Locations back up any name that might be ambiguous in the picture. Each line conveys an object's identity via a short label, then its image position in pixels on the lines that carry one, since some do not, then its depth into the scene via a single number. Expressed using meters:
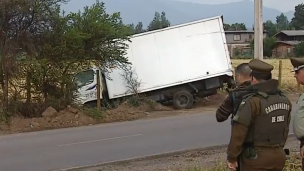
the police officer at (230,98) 5.03
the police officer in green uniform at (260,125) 4.61
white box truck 19.50
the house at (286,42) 77.31
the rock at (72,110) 16.68
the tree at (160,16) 129.14
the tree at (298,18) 110.75
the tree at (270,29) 105.25
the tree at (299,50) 66.00
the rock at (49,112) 16.25
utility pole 18.67
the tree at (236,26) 114.47
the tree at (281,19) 167.38
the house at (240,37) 95.34
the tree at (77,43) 16.55
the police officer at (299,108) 4.94
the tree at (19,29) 15.84
